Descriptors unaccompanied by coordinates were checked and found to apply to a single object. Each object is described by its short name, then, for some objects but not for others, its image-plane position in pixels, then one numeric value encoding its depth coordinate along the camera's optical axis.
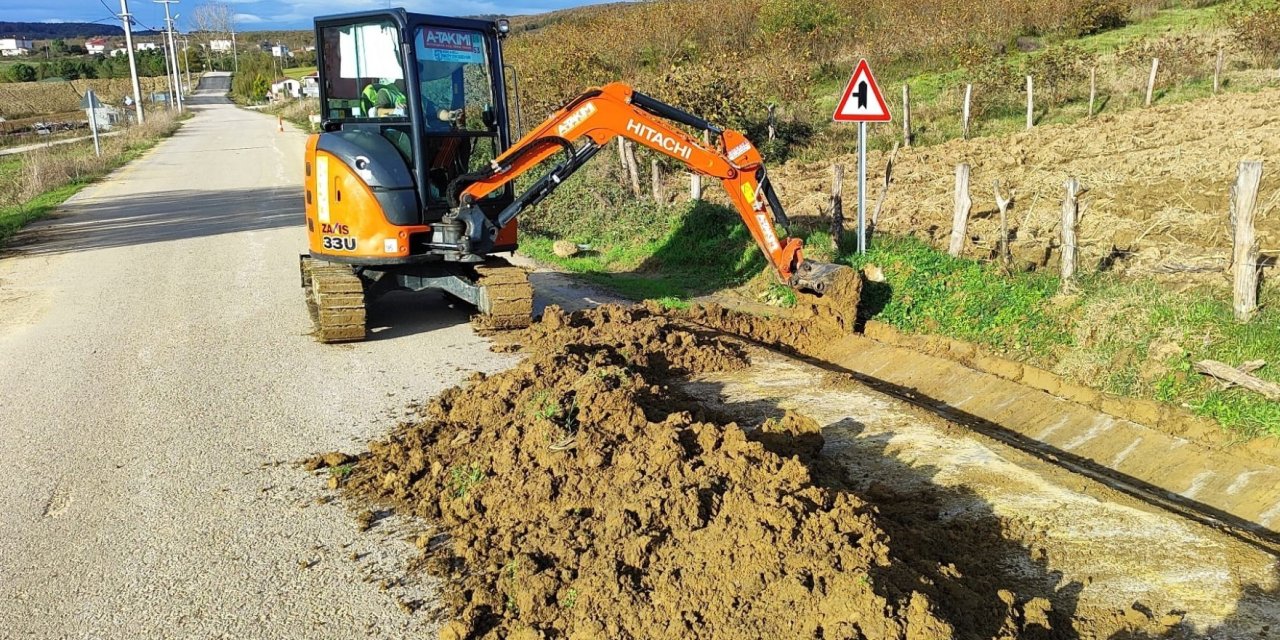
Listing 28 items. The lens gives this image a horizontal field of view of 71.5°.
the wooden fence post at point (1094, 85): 21.22
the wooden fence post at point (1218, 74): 21.33
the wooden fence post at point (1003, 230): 8.92
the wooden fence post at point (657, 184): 15.00
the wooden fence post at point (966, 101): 20.67
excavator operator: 8.48
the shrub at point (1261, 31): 24.03
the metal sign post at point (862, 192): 9.60
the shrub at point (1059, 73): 23.12
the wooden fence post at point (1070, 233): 8.05
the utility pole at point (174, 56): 60.25
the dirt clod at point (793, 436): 5.64
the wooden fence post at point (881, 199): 10.12
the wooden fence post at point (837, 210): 10.42
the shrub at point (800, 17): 30.58
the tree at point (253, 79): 76.45
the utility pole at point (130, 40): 41.75
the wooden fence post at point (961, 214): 9.13
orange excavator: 8.27
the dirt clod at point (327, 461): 5.89
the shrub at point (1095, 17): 30.88
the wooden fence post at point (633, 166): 16.25
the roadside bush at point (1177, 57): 23.48
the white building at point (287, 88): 72.62
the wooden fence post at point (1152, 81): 21.17
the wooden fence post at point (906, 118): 20.52
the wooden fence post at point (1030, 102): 20.83
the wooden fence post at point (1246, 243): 6.91
